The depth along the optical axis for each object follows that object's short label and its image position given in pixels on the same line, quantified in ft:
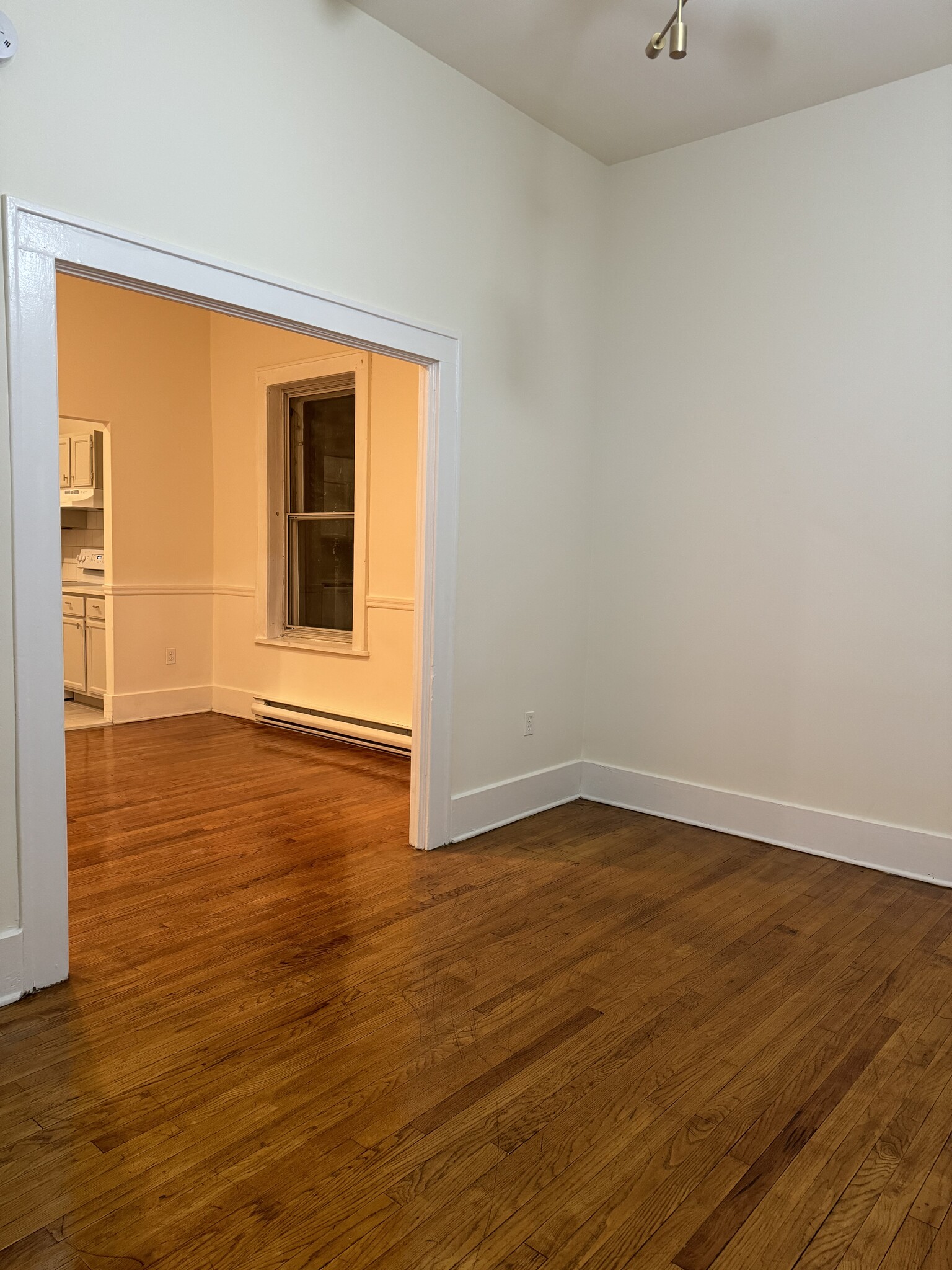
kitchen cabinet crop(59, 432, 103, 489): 21.68
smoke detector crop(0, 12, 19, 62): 7.36
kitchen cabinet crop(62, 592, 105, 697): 20.90
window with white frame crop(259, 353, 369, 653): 19.29
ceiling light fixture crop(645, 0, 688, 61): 7.98
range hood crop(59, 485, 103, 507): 21.68
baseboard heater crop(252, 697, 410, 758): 17.76
